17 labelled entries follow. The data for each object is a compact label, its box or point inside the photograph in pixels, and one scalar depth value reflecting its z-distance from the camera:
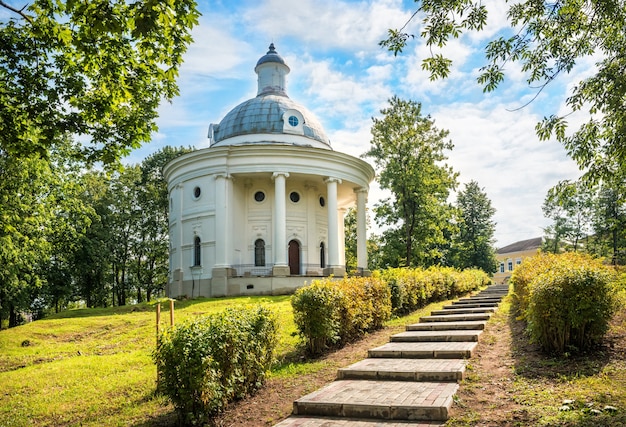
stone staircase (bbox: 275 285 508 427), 5.73
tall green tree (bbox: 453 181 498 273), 52.06
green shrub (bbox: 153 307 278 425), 5.97
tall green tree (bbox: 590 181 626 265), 43.88
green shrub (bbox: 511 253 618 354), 7.38
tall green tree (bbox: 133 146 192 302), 43.41
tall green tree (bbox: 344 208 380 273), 47.50
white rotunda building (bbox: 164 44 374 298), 28.08
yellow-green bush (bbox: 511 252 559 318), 10.21
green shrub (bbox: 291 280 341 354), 9.64
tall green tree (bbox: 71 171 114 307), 37.91
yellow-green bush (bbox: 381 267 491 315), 14.50
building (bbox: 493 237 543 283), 75.13
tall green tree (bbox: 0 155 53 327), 18.20
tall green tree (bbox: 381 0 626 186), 6.86
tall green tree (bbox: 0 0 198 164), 8.83
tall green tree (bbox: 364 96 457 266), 31.36
